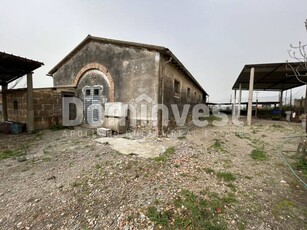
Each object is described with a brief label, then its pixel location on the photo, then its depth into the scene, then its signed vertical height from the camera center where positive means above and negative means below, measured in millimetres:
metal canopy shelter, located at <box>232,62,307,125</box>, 9328 +2185
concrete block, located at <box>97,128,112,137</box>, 6641 -1229
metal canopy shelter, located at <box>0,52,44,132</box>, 6127 +1558
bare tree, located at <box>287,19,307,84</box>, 3929 +1516
